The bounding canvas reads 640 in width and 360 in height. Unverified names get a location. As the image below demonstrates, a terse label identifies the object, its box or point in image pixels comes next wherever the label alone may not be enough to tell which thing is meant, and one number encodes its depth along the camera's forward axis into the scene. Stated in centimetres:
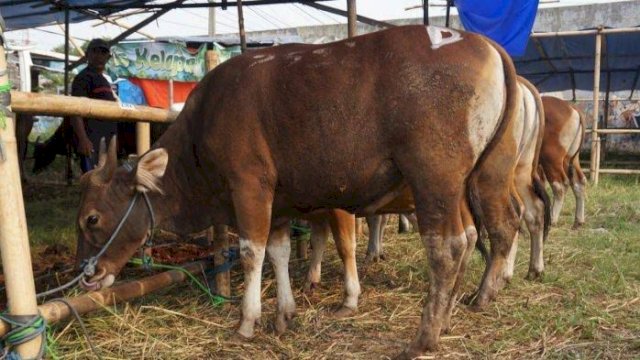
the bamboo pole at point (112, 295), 328
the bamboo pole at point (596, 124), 1159
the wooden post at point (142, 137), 477
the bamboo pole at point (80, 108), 324
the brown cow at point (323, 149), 345
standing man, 634
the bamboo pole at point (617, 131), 1149
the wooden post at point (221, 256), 477
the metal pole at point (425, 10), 711
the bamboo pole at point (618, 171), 1182
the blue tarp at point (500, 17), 761
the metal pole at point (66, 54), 1023
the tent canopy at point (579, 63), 1425
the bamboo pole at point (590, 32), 1140
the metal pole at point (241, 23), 693
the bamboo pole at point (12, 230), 291
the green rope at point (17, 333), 299
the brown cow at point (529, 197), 513
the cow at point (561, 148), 910
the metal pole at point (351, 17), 628
